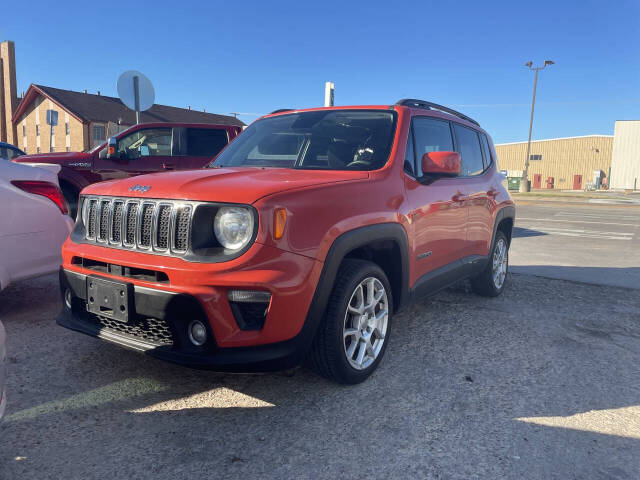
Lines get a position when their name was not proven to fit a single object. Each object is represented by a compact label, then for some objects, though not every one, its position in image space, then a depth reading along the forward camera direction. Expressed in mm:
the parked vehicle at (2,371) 1942
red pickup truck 7622
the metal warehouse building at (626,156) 60531
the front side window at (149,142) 8047
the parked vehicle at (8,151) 12266
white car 3756
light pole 40844
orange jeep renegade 2492
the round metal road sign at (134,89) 7633
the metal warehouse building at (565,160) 64188
